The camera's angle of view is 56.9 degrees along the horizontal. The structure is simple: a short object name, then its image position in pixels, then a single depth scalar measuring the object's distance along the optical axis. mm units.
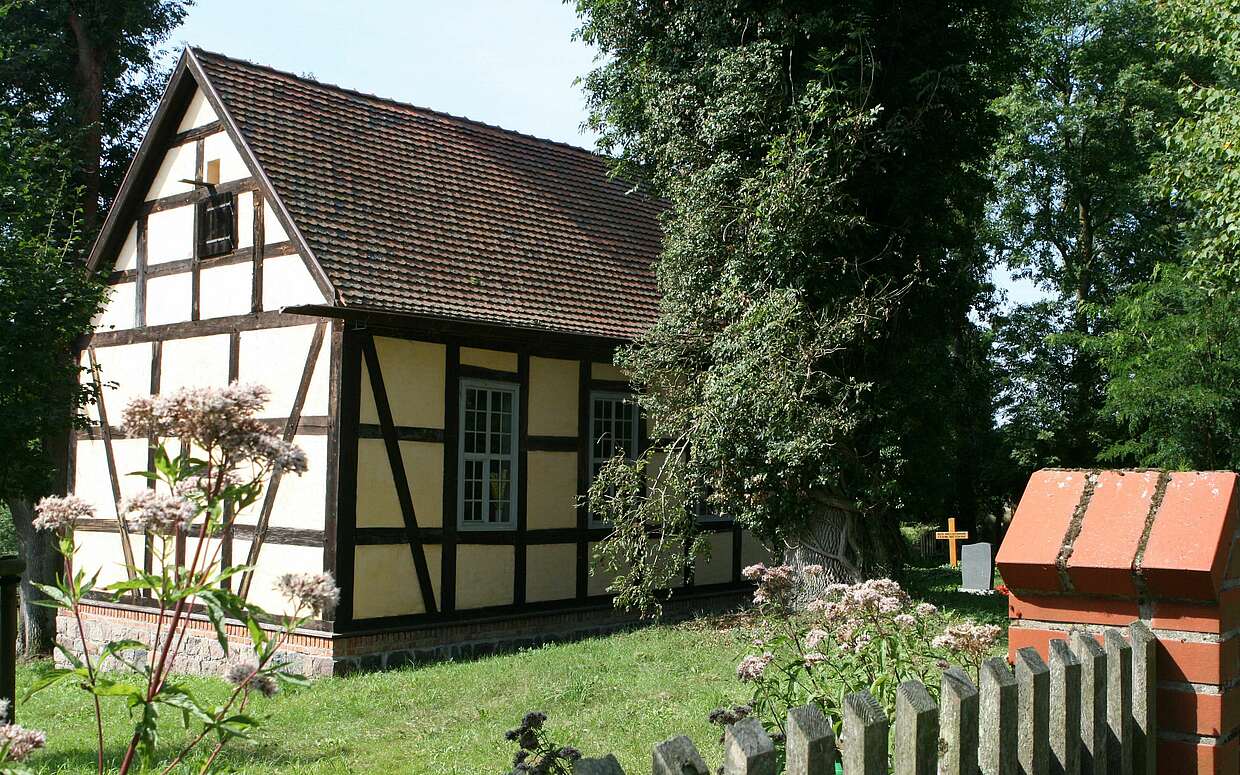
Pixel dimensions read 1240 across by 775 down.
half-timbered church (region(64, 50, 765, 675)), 13227
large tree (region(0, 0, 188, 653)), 14211
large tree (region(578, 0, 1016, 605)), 13039
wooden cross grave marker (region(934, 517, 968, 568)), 25938
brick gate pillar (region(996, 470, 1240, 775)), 3076
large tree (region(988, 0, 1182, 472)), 27156
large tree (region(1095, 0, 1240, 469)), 16734
